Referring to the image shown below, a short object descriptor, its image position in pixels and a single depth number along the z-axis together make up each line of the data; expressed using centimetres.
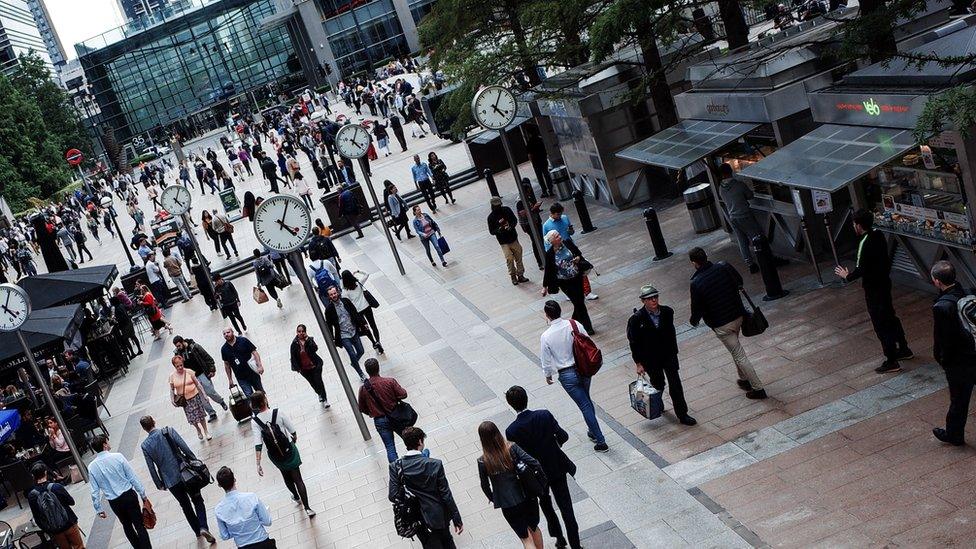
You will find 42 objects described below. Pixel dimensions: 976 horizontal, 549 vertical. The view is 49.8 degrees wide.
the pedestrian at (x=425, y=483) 825
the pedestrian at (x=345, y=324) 1623
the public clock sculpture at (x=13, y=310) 1517
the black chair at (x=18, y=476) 1750
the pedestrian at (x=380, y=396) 1127
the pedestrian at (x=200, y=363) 1748
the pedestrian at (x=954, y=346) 832
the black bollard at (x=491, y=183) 2936
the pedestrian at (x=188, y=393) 1642
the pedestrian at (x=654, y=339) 1064
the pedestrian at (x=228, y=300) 2330
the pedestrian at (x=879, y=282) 1057
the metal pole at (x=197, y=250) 2828
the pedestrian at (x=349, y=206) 2967
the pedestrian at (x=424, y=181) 2986
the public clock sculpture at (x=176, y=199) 2708
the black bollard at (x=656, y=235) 1811
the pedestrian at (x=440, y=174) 3094
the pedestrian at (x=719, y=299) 1080
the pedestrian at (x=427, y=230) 2328
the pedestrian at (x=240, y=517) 948
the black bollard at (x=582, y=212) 2211
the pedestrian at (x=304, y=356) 1524
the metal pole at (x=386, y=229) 2349
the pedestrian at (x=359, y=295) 1730
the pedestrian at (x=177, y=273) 3022
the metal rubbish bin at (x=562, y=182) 2659
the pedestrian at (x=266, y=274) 2466
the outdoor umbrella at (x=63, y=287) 2453
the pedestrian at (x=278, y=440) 1150
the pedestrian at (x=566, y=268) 1479
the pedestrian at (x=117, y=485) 1171
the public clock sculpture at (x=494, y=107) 1794
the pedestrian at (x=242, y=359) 1659
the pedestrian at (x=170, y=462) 1213
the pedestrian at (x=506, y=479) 791
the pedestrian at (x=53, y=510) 1211
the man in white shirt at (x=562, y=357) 1053
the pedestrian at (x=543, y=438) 845
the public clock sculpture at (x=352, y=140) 2316
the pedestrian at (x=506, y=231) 1911
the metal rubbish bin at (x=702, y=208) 1889
